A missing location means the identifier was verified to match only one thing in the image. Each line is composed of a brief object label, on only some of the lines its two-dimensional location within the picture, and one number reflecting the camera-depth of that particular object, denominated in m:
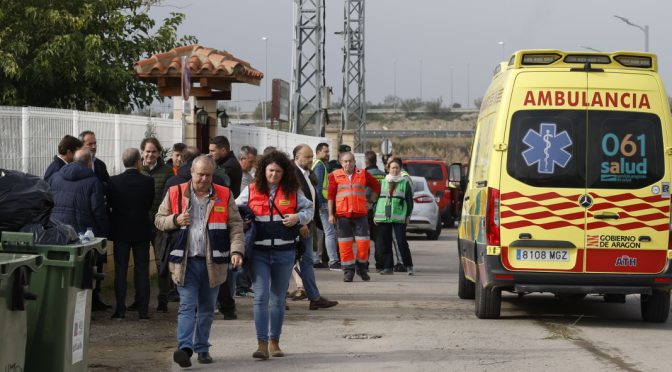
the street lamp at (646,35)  45.91
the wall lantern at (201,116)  20.67
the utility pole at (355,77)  51.44
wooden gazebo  20.81
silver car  28.27
